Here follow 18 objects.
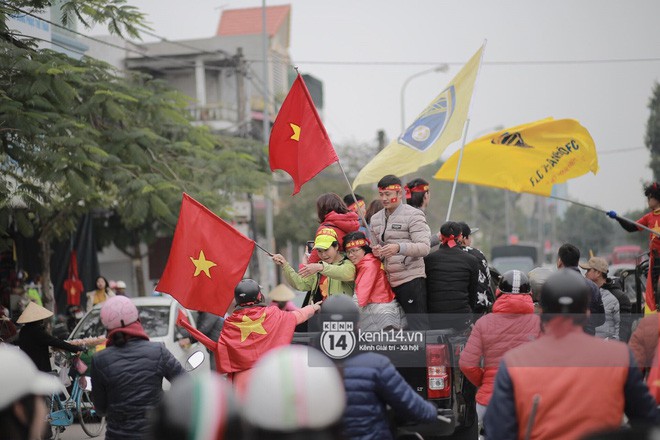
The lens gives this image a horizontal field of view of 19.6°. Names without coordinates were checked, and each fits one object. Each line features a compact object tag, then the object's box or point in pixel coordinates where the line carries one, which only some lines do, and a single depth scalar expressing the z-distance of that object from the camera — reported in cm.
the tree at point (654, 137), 7708
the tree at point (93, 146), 2515
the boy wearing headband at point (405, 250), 1644
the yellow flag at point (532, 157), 2302
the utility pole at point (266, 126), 5752
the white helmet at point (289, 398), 602
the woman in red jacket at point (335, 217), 1749
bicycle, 2365
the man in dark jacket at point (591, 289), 1595
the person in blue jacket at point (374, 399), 987
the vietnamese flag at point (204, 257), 1736
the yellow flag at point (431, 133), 2163
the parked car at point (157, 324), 2836
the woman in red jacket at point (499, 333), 1344
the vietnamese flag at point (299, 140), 1892
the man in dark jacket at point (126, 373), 1197
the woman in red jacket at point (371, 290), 1627
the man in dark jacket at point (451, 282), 1645
